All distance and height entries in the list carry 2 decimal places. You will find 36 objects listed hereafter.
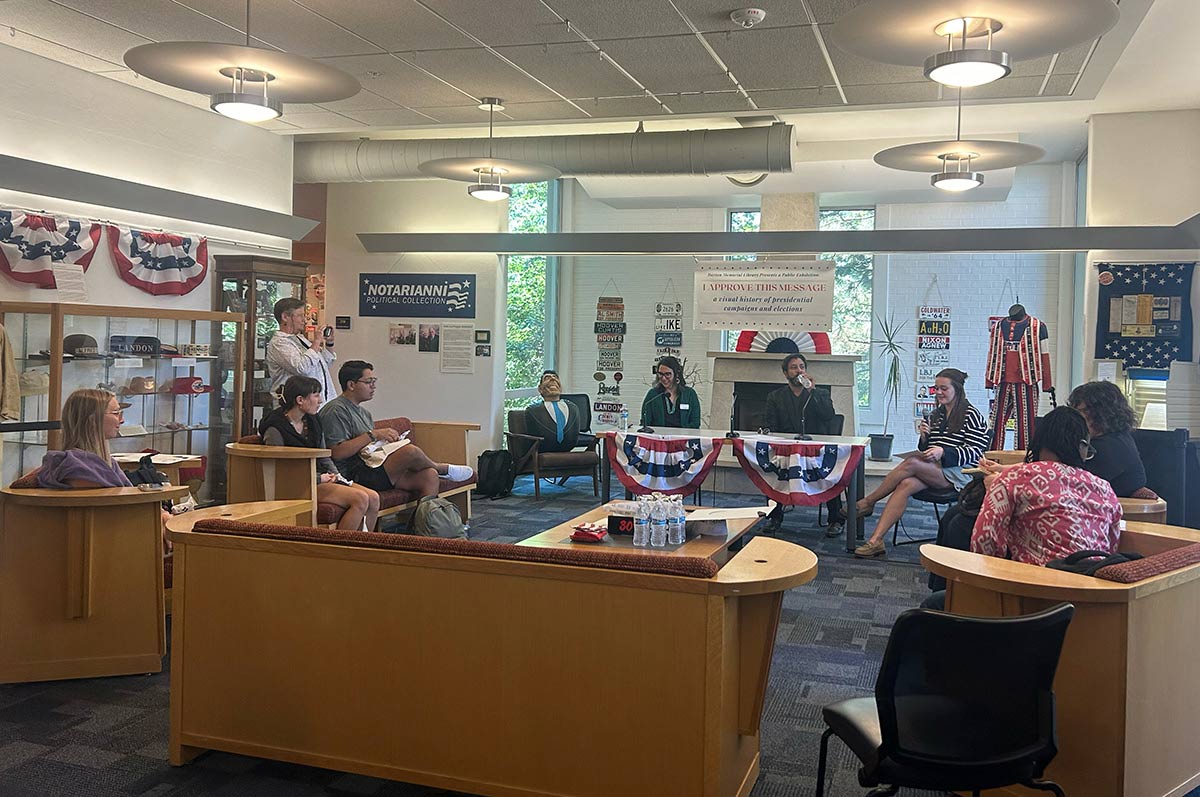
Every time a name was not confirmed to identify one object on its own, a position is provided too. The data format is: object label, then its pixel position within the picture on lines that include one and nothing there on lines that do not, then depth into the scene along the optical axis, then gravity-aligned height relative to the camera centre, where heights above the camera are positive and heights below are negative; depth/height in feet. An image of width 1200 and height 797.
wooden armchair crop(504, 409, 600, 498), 29.89 -2.47
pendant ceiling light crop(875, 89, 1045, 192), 21.45 +5.24
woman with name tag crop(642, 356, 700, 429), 27.91 -0.64
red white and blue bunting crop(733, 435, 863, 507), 22.67 -1.95
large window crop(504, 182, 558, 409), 40.19 +2.88
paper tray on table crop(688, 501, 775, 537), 15.57 -2.17
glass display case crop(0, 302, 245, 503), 19.71 -0.09
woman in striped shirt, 22.84 -1.59
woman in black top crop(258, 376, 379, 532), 18.61 -1.17
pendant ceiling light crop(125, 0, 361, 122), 15.43 +5.01
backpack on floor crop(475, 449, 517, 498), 30.22 -2.96
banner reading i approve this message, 30.50 +2.76
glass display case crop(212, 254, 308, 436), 25.93 +1.81
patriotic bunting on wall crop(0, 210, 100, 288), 20.17 +2.63
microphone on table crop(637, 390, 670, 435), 27.22 -0.60
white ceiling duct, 25.85 +6.37
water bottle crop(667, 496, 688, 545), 15.33 -2.27
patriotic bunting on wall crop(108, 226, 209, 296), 23.16 +2.73
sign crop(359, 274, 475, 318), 33.09 +2.75
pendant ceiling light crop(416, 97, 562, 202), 24.77 +5.44
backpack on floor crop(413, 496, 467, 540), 19.62 -2.91
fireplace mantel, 32.83 +0.32
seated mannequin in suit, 30.27 -1.24
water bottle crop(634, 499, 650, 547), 15.20 -2.29
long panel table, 22.99 -2.22
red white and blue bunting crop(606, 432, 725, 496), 23.95 -1.99
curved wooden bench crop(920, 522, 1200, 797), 9.37 -2.72
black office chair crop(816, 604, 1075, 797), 7.72 -2.56
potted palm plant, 35.53 +1.06
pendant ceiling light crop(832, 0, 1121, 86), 13.29 +5.17
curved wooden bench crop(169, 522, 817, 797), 9.18 -2.86
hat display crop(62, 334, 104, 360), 20.19 +0.47
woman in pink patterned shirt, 11.03 -1.33
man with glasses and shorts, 20.68 -1.49
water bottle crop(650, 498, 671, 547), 15.10 -2.25
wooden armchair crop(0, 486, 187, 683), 13.52 -2.98
